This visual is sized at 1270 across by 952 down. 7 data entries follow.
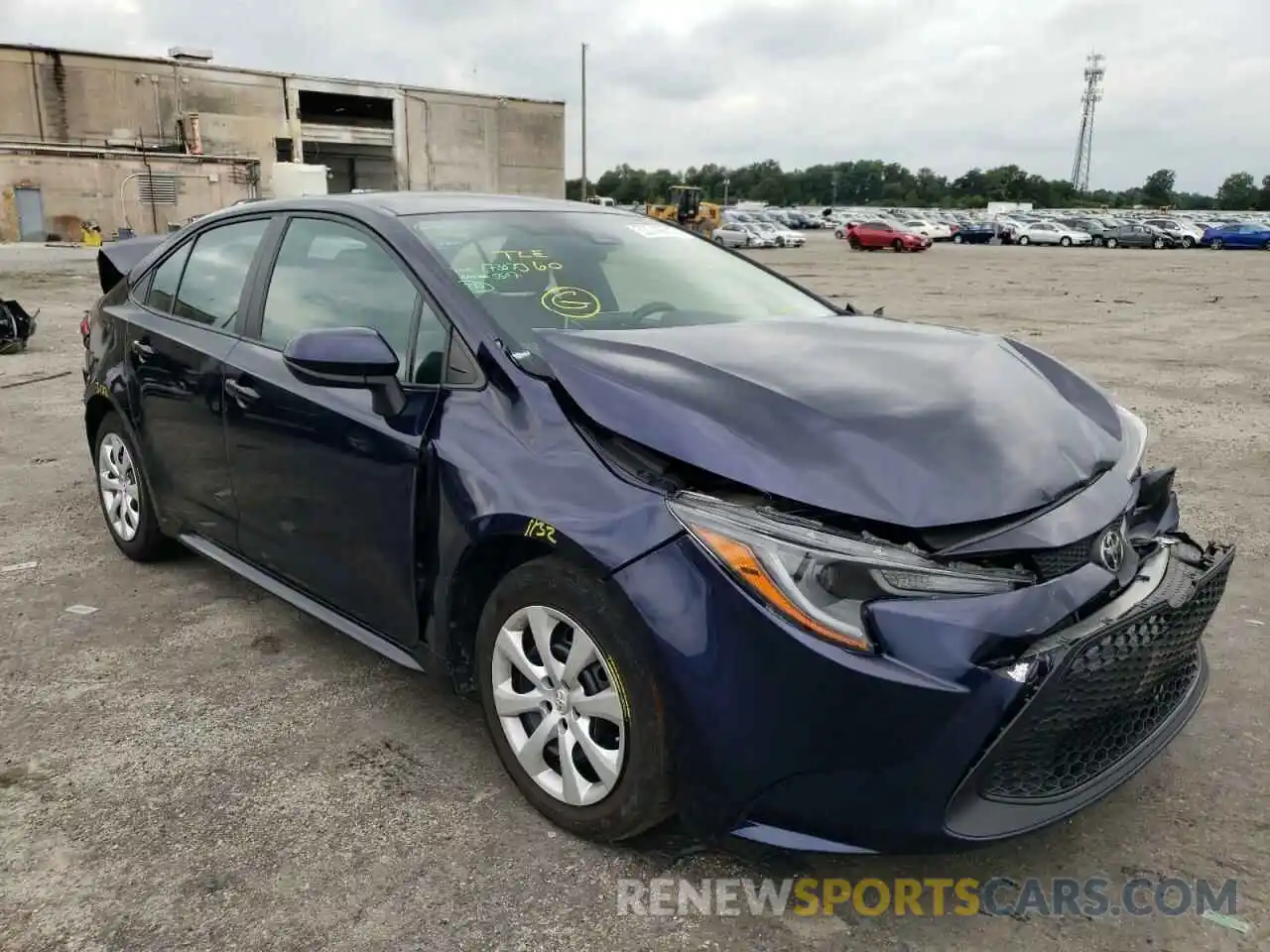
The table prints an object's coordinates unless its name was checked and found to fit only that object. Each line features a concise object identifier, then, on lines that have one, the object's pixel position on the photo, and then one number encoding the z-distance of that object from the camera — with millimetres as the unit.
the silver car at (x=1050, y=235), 47219
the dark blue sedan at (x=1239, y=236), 43434
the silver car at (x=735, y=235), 43350
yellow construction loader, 44031
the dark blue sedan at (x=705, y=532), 2125
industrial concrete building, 41219
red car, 42750
